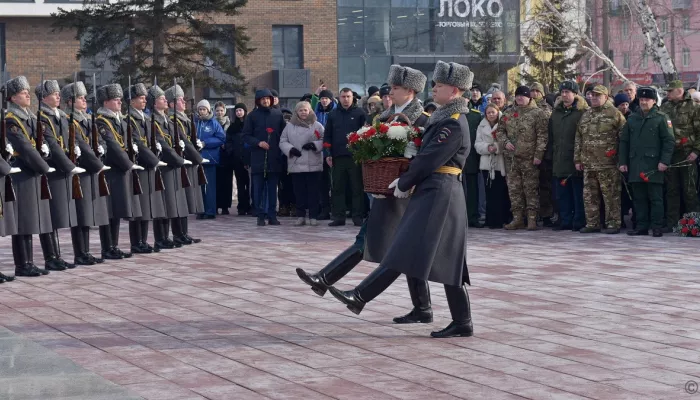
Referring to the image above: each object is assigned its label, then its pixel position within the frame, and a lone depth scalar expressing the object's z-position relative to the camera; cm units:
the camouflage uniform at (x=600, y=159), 1595
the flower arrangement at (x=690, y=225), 1540
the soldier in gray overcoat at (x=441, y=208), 829
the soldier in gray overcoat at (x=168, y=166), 1466
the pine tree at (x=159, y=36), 3625
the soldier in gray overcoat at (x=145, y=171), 1420
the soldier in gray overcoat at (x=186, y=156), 1521
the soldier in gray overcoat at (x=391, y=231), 894
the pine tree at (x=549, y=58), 3350
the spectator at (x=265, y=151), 1823
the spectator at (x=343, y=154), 1778
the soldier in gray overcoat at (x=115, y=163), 1370
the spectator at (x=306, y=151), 1822
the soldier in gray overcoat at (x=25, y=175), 1210
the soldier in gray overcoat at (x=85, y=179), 1311
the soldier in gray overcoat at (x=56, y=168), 1257
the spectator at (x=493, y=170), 1714
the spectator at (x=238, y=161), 2075
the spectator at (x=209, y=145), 2011
